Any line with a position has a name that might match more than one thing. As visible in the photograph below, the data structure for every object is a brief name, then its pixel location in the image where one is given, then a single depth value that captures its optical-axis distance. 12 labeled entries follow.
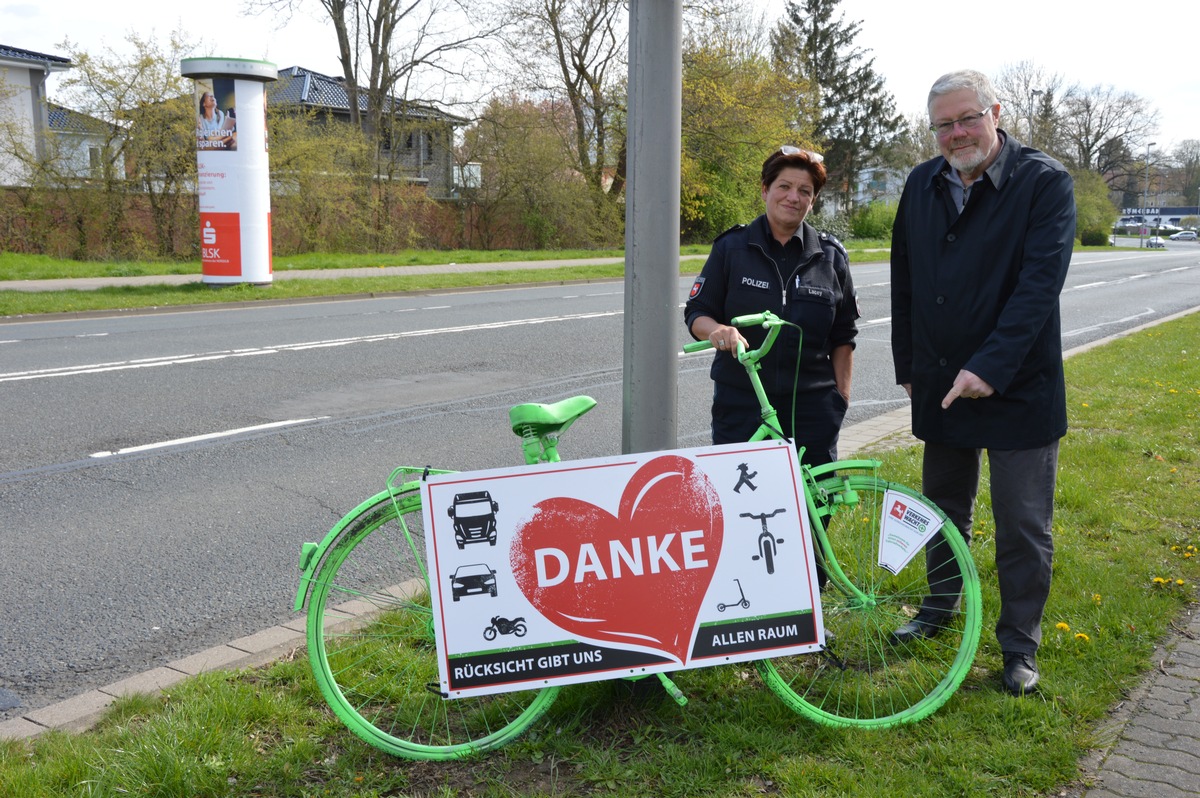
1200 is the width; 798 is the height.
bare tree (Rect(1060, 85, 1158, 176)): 82.88
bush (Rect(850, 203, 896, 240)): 57.28
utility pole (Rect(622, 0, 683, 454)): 3.42
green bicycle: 3.20
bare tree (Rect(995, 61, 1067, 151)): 74.34
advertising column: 18.88
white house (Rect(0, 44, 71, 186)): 24.44
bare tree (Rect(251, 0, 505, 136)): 33.19
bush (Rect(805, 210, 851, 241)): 49.41
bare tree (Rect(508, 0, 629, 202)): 37.62
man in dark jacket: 3.40
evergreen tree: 68.25
